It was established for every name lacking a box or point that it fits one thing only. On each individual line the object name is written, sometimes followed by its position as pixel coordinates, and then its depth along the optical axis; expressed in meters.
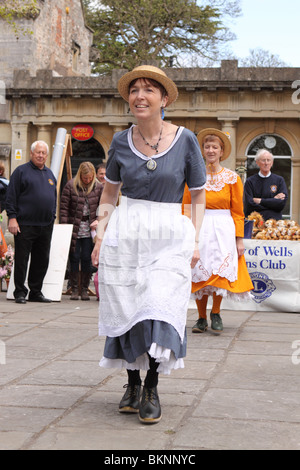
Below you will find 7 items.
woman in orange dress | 7.74
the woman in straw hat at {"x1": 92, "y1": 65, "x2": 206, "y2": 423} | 4.30
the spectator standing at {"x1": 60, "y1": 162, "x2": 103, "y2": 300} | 11.02
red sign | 29.58
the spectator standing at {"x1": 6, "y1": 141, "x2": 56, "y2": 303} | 10.41
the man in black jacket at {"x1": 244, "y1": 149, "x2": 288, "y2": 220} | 10.69
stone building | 27.48
